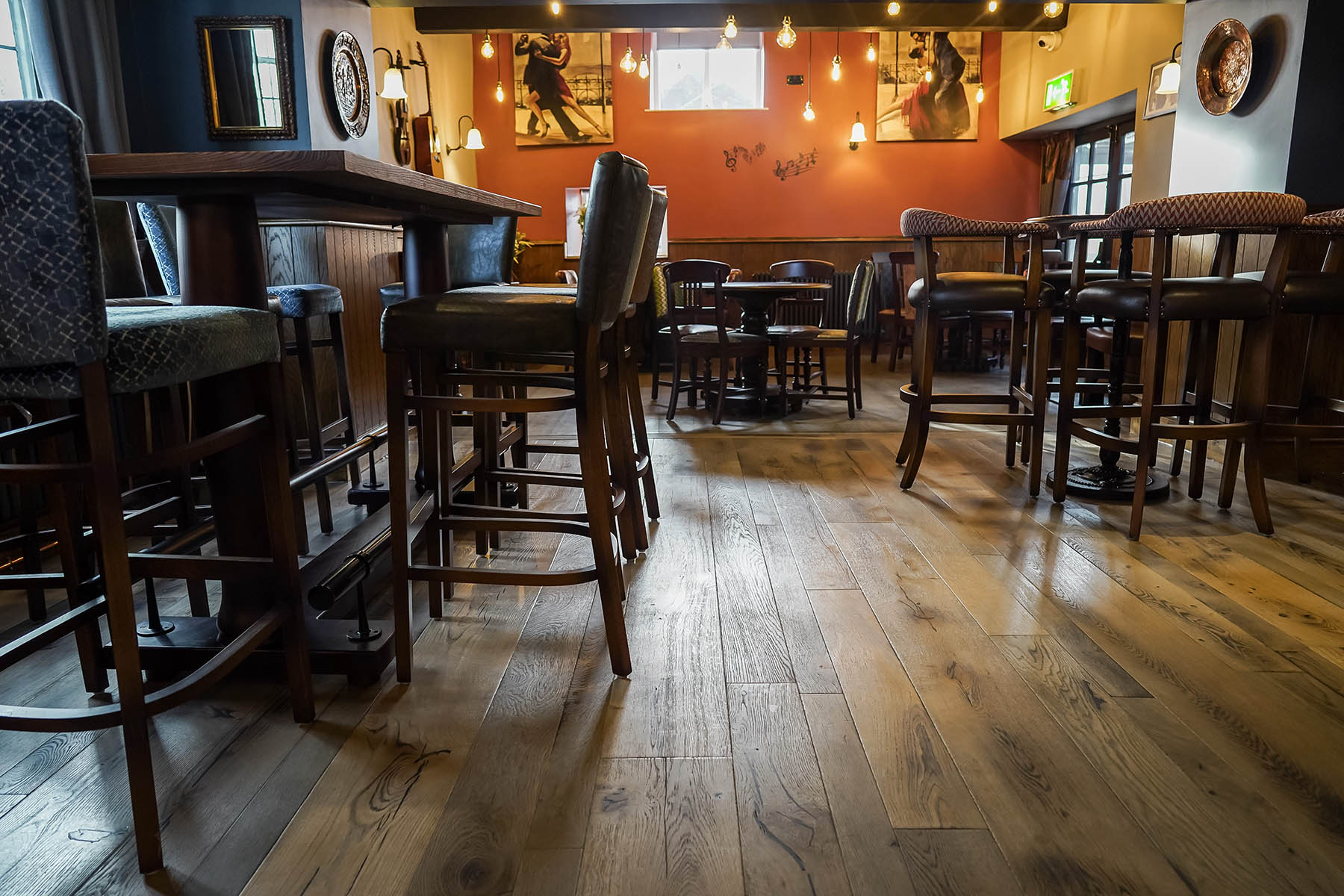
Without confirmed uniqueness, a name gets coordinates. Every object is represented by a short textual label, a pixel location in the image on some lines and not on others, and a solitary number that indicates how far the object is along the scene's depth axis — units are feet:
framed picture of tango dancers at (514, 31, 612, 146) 27.94
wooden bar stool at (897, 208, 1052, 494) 9.88
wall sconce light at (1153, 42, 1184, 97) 19.20
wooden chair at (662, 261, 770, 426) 15.55
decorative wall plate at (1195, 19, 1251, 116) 13.62
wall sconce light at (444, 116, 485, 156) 24.60
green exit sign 23.86
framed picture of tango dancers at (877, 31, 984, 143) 27.94
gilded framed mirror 16.76
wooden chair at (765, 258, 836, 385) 16.87
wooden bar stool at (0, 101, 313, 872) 3.47
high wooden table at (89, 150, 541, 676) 4.59
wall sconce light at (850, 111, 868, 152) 27.37
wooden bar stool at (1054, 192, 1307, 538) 8.12
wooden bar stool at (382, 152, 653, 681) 5.40
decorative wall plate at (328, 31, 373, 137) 18.48
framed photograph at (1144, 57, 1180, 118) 19.93
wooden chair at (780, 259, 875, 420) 16.31
